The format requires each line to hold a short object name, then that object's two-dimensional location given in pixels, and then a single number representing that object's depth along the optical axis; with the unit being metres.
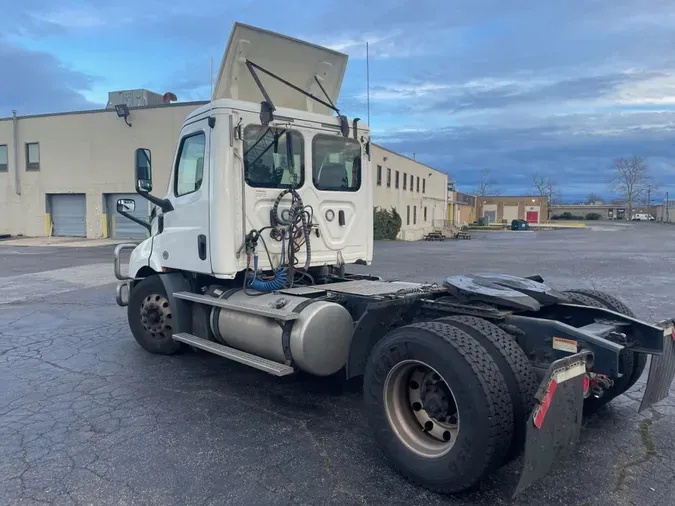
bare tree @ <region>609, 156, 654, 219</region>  120.31
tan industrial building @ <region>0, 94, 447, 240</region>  28.97
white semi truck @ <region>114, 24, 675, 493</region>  3.24
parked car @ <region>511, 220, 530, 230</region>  66.06
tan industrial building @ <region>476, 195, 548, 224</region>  92.19
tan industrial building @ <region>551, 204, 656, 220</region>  124.31
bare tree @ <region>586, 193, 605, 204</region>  145.12
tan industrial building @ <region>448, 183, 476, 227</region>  67.31
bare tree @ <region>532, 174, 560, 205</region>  123.26
